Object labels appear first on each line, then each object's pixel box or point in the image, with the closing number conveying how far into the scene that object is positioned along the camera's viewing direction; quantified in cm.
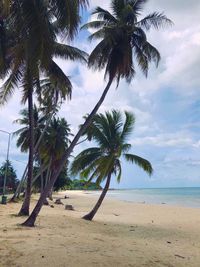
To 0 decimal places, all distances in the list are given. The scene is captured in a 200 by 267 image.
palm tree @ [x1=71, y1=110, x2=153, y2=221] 1033
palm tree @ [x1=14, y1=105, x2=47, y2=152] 1777
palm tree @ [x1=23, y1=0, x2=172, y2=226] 888
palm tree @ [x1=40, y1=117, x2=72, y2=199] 1982
